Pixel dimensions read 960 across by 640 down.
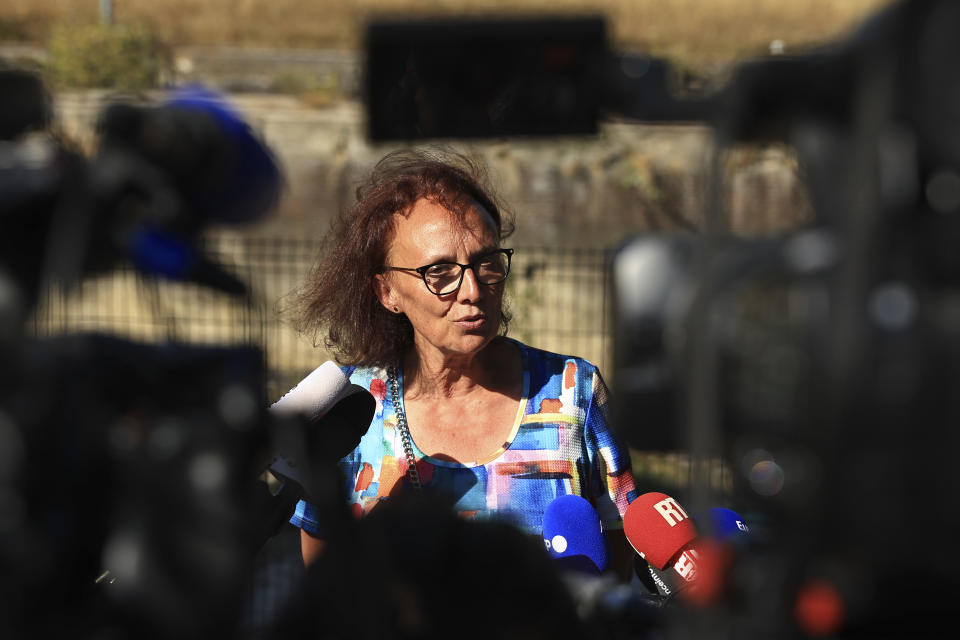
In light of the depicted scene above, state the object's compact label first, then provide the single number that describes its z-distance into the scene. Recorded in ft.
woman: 17.41
